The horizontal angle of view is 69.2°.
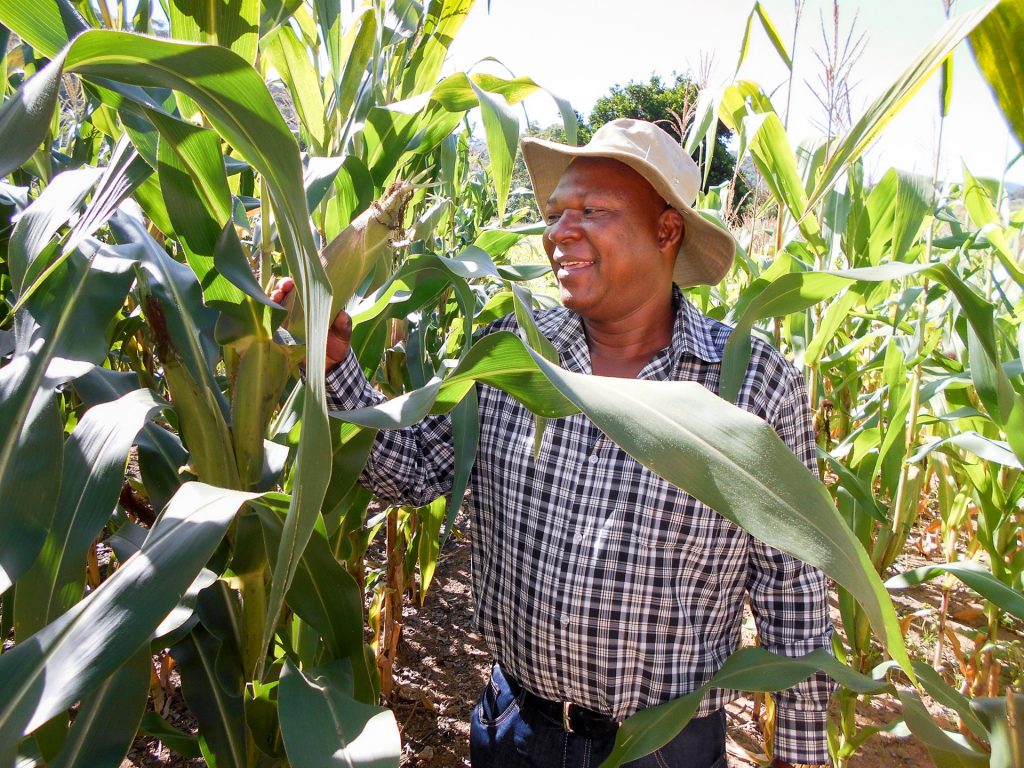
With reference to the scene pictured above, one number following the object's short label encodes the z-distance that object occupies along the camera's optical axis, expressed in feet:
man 3.89
